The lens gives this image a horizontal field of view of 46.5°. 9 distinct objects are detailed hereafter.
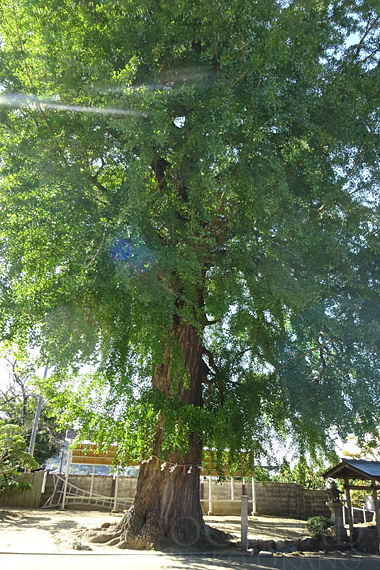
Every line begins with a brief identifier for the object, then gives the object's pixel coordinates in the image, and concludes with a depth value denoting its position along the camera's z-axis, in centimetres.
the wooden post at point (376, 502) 1033
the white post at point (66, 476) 1619
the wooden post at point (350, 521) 1099
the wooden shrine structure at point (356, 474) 1036
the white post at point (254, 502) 1749
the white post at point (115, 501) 1637
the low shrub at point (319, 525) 1225
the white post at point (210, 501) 1685
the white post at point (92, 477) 1747
